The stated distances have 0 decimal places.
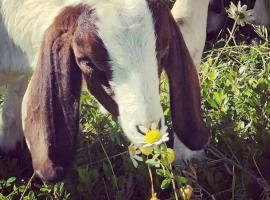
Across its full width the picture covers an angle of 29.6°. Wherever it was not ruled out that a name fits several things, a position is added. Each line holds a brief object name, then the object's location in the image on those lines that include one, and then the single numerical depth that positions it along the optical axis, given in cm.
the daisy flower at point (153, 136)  133
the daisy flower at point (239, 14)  200
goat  136
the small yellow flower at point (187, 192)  146
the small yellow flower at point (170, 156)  135
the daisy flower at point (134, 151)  139
